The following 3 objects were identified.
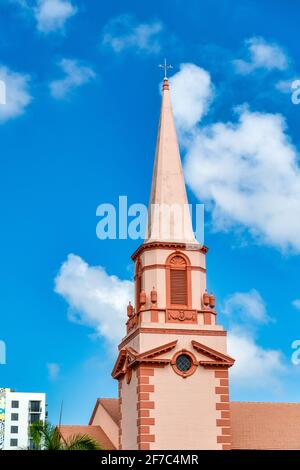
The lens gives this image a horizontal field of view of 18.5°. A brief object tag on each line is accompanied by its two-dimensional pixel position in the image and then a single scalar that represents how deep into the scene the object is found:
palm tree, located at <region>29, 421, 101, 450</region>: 45.75
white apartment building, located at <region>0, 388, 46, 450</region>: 161.50
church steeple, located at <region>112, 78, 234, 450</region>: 56.50
